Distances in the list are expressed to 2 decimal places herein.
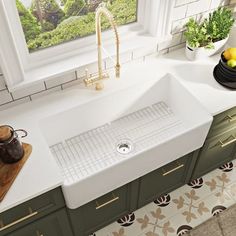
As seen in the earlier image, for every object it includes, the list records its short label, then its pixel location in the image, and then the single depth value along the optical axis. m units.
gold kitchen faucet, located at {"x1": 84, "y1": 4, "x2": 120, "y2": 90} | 1.33
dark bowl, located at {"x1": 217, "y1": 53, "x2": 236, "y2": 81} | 1.63
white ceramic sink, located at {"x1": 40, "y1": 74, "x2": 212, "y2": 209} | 1.44
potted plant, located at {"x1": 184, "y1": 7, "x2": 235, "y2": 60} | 1.76
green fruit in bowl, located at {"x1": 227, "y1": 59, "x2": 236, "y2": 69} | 1.65
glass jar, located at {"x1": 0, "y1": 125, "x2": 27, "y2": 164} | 1.21
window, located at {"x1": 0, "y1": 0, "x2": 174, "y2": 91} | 1.38
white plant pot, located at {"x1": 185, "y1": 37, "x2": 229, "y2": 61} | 1.81
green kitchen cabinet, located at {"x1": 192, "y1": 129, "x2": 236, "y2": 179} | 1.85
